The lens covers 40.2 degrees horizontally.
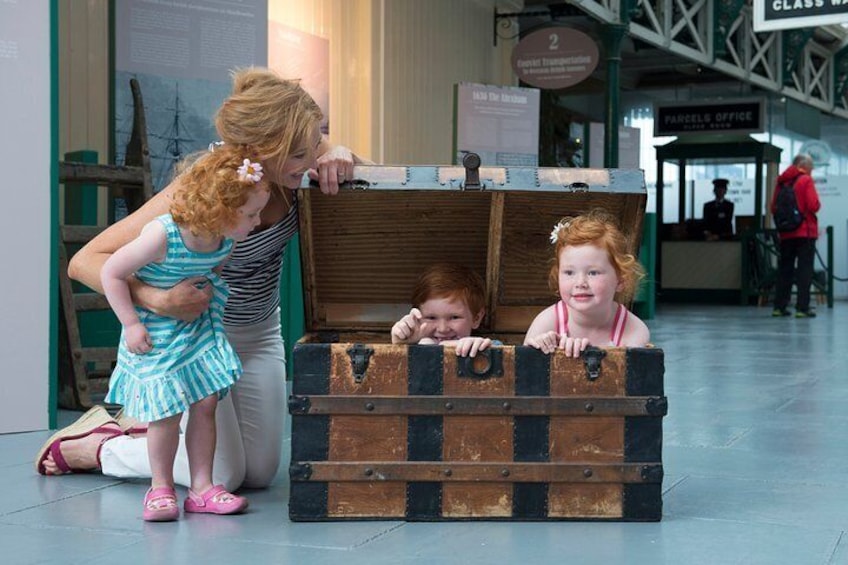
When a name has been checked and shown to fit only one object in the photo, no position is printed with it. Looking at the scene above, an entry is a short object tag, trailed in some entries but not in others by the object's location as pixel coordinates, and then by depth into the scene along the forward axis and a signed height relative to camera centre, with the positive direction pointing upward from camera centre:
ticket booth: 18.08 -0.21
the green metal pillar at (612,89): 11.98 +1.47
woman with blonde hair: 3.18 -0.19
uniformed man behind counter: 18.08 +0.24
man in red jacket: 13.71 -0.15
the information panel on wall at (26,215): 4.88 +0.04
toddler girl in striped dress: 3.09 -0.29
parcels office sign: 18.62 +1.86
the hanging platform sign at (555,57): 11.53 +1.75
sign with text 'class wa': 9.04 +1.75
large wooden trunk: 3.15 -0.56
